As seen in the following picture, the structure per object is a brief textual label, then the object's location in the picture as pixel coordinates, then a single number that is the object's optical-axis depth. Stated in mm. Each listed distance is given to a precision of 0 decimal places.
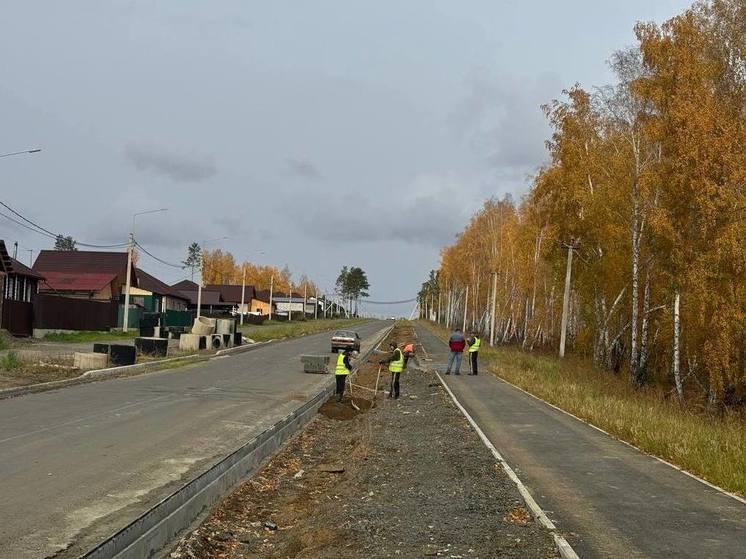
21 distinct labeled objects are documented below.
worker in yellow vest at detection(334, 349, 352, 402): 19375
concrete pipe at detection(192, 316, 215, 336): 40750
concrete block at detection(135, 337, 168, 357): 31562
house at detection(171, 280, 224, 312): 101688
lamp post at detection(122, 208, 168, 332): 41206
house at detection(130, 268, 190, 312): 66938
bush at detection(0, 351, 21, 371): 21603
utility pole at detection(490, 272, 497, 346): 52469
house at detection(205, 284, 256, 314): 116775
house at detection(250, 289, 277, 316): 135650
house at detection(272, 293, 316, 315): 170950
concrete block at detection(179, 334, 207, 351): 36281
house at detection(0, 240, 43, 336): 36312
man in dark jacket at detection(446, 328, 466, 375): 28828
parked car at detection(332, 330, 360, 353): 42344
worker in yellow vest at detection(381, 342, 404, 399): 21078
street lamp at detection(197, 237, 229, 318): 51094
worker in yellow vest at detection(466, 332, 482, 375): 29212
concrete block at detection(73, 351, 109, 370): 23719
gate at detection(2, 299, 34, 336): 36688
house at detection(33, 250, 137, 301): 53656
